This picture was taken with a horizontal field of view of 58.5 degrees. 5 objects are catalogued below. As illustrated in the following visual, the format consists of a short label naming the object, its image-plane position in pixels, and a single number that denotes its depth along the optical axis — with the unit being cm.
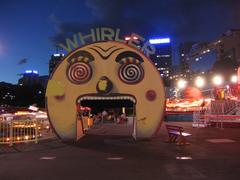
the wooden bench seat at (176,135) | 1044
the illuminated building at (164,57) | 10152
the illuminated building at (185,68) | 8610
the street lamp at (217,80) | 2778
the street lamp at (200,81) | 3011
